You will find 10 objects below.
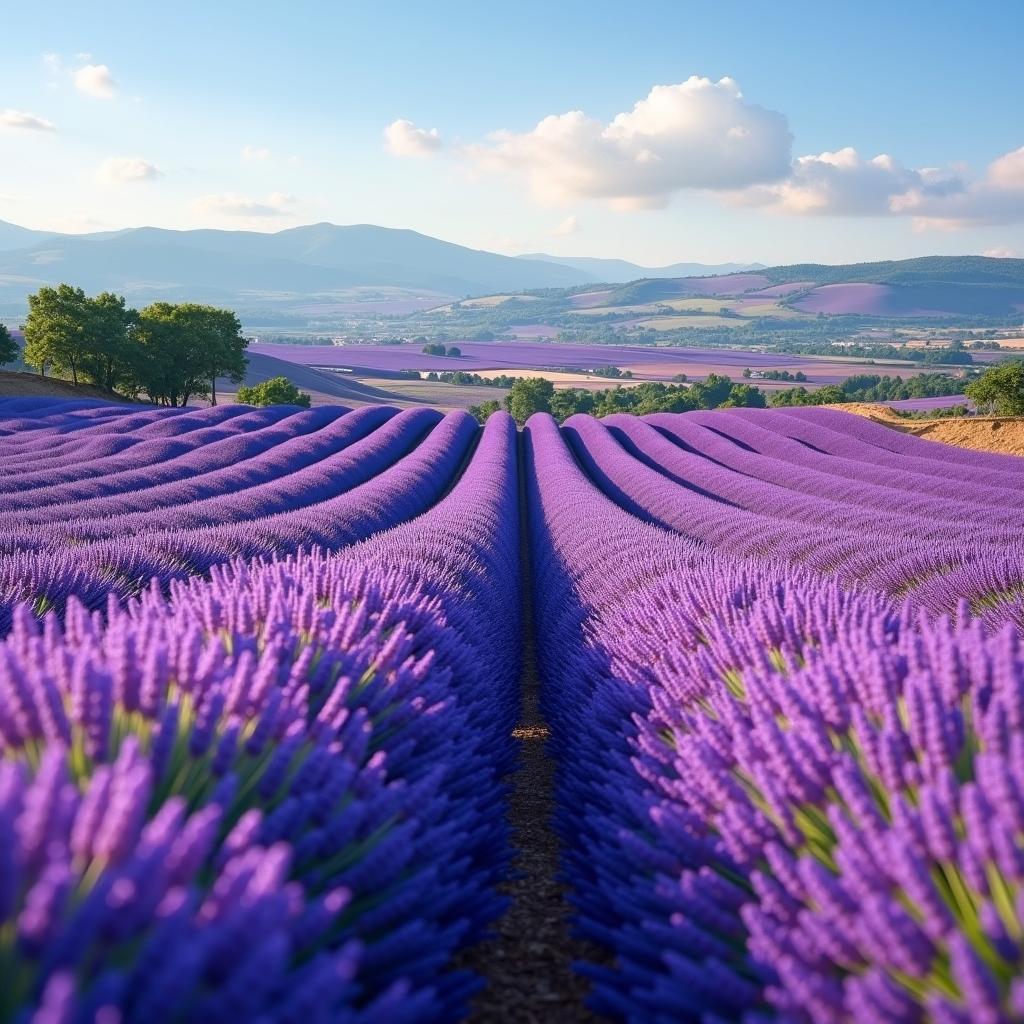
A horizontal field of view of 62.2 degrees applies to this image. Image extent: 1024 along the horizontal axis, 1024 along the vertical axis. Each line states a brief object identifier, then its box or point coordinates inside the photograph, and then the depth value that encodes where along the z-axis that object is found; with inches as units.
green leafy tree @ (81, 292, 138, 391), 1515.7
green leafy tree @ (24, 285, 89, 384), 1498.5
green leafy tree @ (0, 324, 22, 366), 1572.3
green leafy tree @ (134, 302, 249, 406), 1612.9
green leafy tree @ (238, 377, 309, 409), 1637.6
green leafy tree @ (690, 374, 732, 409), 2103.6
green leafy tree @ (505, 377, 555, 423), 2047.2
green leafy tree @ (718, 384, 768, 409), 1792.6
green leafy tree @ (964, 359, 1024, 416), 1032.2
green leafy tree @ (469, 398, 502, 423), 2068.2
